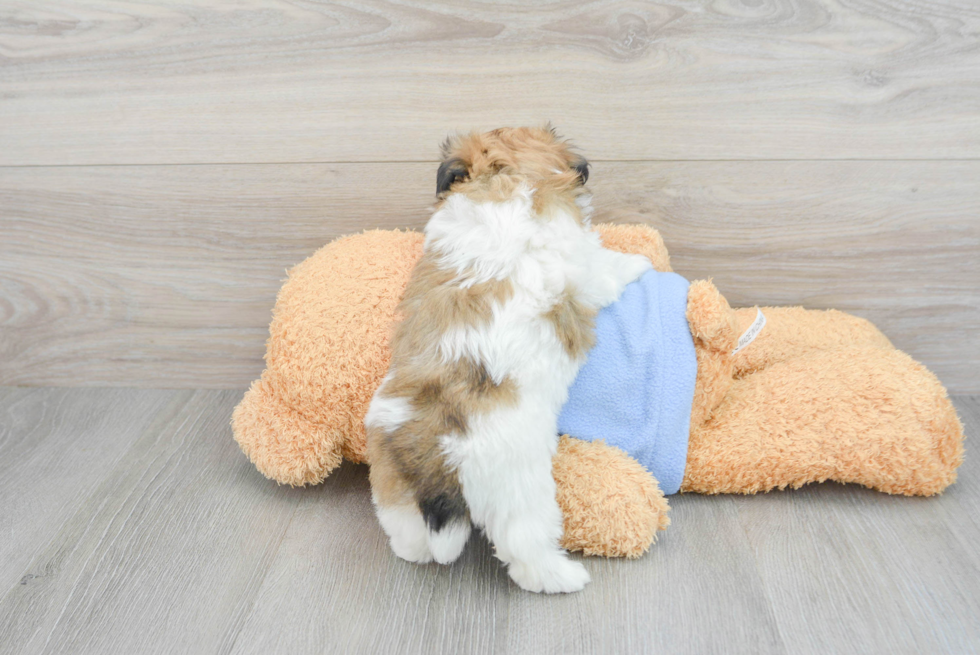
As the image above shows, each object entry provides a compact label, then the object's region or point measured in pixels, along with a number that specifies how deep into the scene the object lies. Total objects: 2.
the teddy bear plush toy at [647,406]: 1.00
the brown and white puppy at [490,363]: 0.85
